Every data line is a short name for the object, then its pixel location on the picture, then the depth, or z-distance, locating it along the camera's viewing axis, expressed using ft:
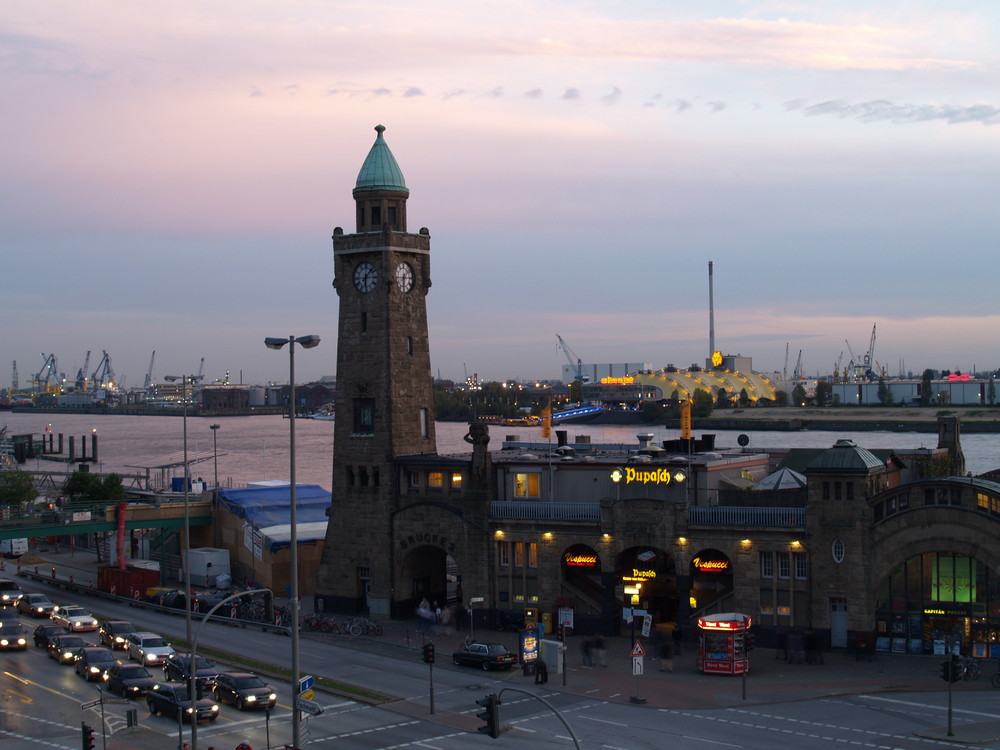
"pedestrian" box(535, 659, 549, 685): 153.79
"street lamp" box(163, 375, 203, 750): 111.48
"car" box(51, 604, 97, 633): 189.37
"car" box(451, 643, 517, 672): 162.81
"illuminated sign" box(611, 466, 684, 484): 184.14
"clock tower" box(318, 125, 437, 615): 208.74
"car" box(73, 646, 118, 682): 156.04
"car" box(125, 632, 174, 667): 163.22
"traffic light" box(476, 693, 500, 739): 82.94
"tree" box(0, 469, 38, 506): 314.96
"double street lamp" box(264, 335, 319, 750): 109.60
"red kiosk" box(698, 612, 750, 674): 157.58
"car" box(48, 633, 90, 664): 167.53
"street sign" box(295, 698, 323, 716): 107.86
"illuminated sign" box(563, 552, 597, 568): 191.72
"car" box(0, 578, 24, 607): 213.66
